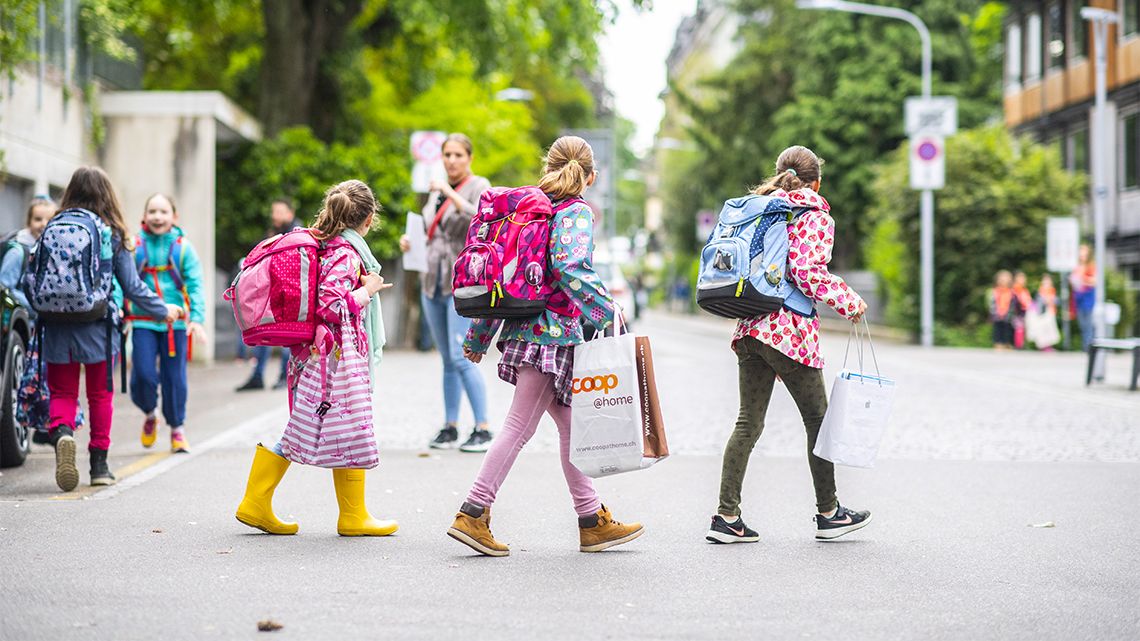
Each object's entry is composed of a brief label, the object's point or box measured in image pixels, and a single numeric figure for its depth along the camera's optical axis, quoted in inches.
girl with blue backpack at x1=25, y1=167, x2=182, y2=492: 313.7
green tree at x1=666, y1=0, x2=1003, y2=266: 1638.8
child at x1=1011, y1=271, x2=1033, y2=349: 1110.4
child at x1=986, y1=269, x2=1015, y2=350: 1116.5
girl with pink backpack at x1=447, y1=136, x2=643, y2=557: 241.8
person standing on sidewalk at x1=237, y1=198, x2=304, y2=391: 567.8
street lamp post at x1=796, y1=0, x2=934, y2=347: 1192.8
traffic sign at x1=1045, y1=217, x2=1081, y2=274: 1007.0
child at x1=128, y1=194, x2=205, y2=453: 376.2
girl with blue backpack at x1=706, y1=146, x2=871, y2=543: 261.9
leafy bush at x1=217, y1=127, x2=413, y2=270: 925.2
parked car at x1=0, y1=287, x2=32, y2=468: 351.6
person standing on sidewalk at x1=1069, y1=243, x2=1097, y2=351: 1040.2
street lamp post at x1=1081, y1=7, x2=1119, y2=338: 823.1
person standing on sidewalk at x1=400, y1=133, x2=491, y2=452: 378.6
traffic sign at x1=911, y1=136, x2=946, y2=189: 1161.4
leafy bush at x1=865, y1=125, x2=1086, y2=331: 1202.0
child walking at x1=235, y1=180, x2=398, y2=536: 262.4
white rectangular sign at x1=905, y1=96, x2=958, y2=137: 1177.4
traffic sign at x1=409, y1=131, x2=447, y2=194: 799.1
